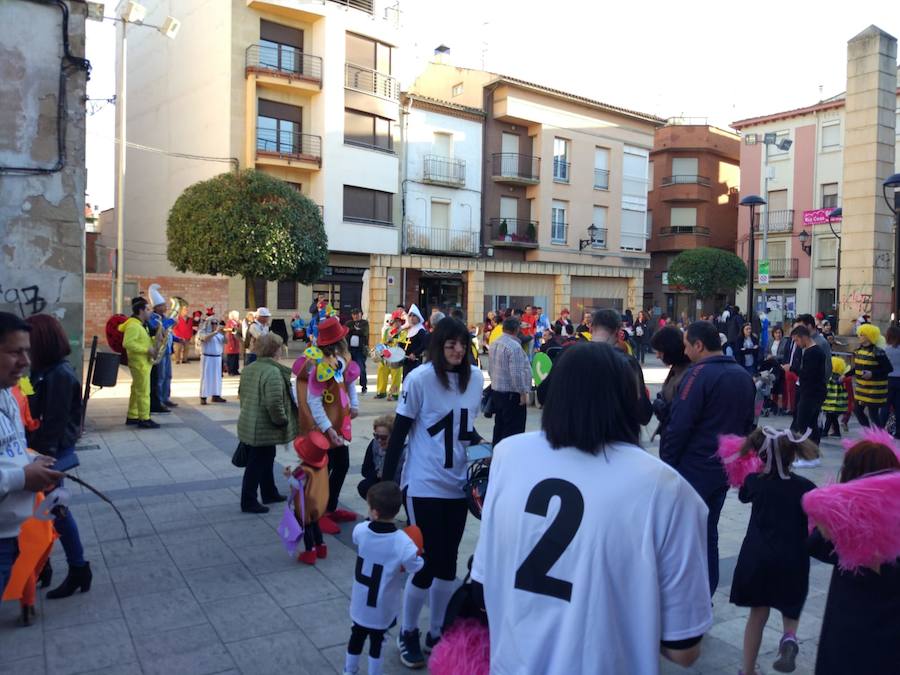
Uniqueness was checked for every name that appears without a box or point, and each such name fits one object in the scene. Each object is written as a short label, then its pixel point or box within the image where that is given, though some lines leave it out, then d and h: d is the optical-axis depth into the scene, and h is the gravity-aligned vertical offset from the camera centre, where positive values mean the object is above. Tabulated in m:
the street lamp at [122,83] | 18.11 +5.48
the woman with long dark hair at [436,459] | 3.78 -0.85
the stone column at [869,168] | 13.80 +2.89
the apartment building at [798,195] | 37.69 +6.47
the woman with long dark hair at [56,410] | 4.54 -0.76
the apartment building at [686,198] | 42.94 +6.87
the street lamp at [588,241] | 34.95 +3.28
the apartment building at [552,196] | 32.12 +5.43
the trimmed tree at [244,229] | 21.19 +2.08
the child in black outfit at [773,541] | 3.54 -1.16
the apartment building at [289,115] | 25.72 +7.03
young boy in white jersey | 3.43 -1.33
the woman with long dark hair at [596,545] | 1.76 -0.60
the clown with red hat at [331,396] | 5.50 -0.77
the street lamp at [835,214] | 19.77 +2.85
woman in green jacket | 6.16 -0.99
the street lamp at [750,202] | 18.88 +2.94
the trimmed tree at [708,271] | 36.81 +2.05
